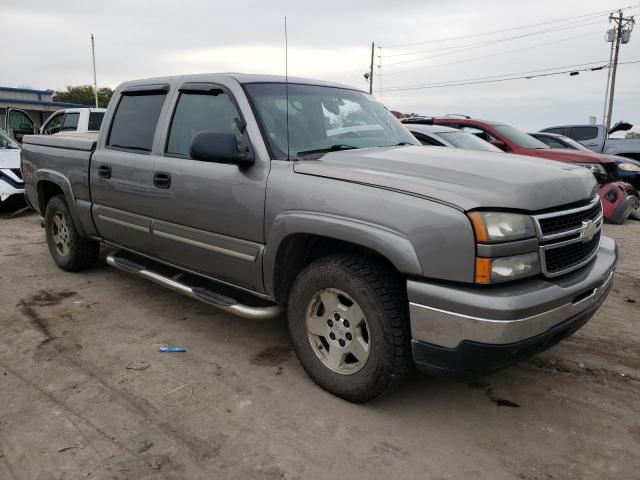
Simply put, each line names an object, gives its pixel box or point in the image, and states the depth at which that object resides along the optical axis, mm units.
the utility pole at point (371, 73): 42644
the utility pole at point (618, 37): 33438
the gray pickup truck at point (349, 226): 2381
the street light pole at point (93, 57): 36625
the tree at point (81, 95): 57906
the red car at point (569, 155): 8445
